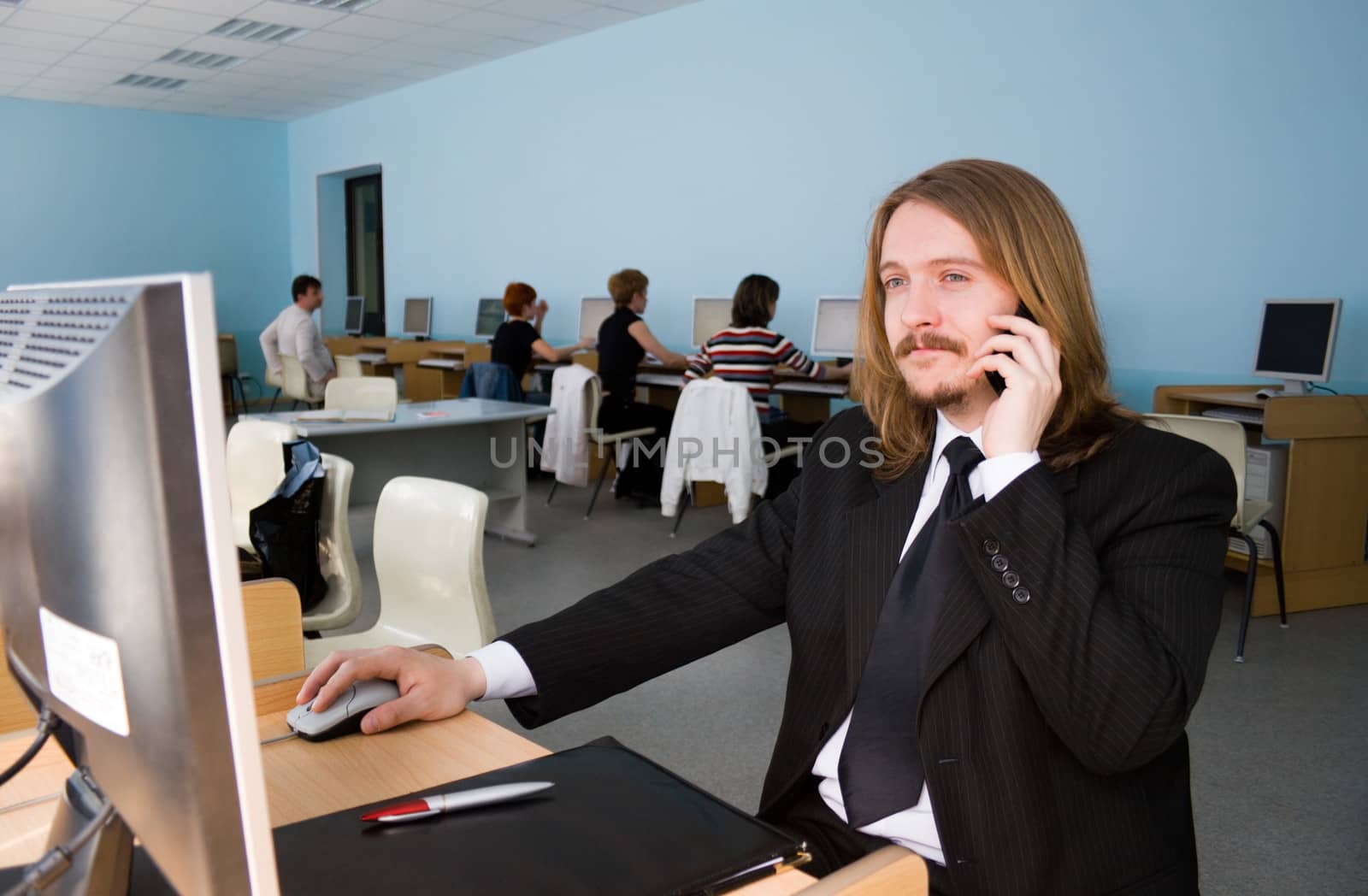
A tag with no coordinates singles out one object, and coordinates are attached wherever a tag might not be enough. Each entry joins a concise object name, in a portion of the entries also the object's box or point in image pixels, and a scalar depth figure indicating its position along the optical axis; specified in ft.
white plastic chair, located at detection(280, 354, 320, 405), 26.30
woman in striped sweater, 17.35
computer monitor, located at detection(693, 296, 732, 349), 20.38
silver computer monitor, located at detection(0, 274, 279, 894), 1.39
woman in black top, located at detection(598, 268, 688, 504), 19.40
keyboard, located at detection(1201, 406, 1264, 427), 12.98
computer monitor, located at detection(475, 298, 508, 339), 26.16
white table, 14.69
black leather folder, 2.35
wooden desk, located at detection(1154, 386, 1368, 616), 12.55
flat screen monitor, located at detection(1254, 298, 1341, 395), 12.69
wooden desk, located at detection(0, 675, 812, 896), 2.86
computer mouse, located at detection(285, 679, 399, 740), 3.30
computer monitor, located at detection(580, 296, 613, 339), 23.07
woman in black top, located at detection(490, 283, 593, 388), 20.95
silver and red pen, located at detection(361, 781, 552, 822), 2.61
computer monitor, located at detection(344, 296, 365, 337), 31.55
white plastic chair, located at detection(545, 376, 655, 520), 17.71
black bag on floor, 8.73
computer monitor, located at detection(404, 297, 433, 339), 28.76
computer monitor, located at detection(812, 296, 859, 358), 18.45
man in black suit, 3.21
